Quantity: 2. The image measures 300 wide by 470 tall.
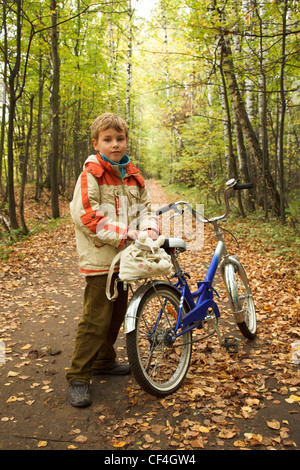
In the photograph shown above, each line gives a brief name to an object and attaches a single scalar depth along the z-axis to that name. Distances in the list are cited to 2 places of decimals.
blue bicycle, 2.64
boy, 2.64
